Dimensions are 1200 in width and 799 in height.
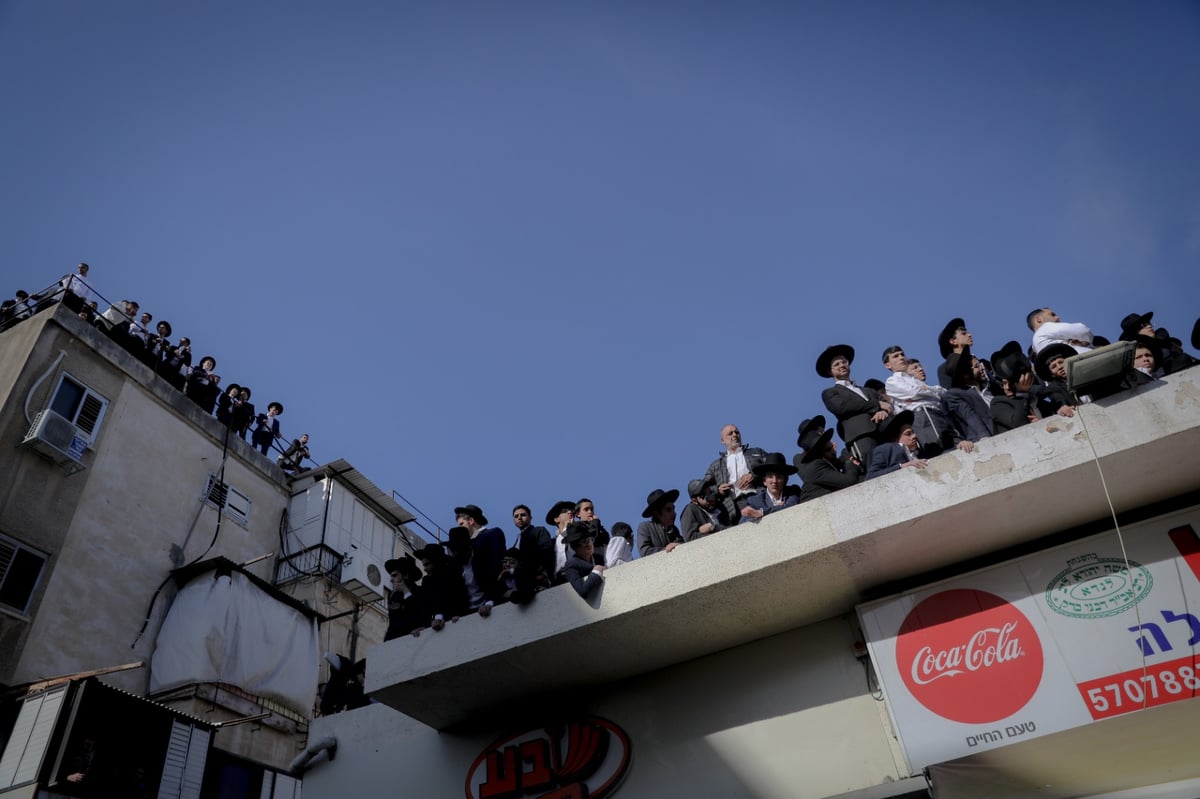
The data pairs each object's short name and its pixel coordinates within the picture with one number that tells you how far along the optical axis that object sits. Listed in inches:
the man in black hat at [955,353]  332.8
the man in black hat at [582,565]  322.3
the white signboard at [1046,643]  267.4
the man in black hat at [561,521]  377.1
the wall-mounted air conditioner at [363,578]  757.9
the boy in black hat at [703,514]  340.5
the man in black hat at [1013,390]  305.6
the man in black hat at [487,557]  363.3
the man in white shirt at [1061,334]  315.0
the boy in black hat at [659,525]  356.8
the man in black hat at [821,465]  315.9
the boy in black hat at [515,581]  333.7
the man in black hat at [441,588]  361.1
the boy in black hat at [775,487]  337.1
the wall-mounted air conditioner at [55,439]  549.3
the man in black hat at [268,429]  786.2
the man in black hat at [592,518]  385.4
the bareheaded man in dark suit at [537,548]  365.0
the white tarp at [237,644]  576.7
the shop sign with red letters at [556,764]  339.6
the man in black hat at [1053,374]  299.9
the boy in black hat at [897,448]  310.2
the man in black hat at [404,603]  366.9
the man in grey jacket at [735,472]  352.5
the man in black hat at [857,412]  338.3
